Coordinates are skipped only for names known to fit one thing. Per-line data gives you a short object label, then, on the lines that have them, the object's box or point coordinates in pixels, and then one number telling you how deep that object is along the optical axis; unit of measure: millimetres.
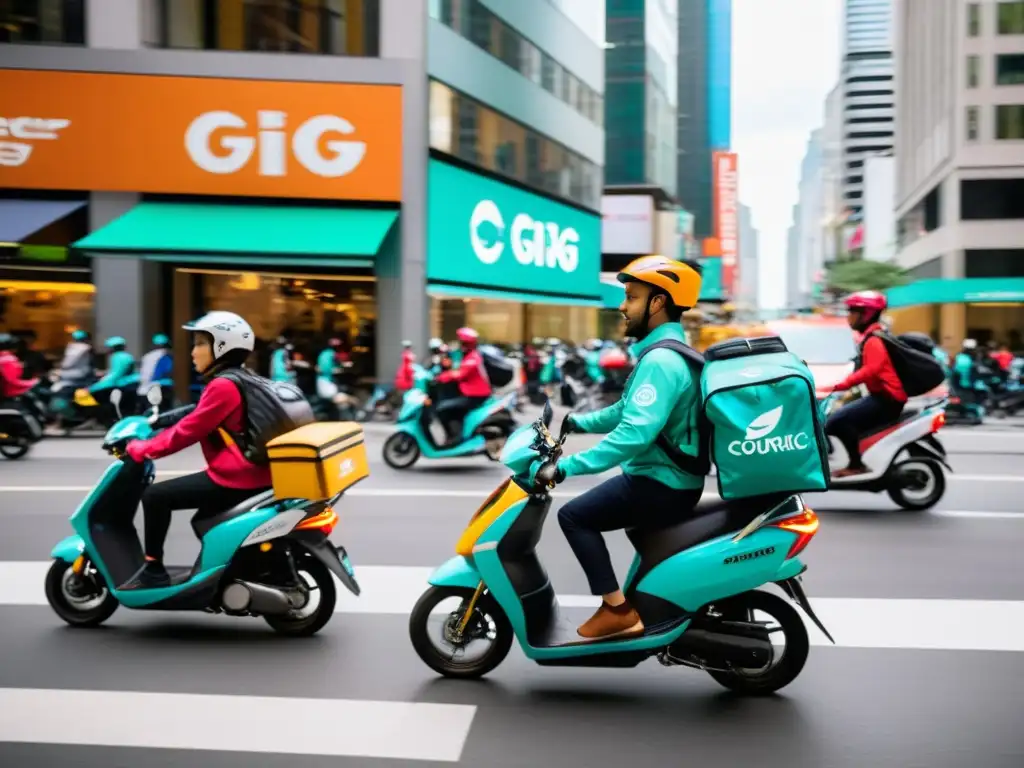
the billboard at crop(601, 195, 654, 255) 63125
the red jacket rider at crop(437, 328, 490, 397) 12742
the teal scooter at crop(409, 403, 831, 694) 4348
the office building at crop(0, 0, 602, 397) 22297
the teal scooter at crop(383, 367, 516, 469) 12727
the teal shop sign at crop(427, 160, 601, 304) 24750
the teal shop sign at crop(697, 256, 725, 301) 90500
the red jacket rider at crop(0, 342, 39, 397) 13672
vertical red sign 115000
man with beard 4312
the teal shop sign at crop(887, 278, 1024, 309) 52375
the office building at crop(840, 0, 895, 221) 162125
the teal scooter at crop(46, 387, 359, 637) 5332
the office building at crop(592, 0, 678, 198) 74562
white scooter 9445
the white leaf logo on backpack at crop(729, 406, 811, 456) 4215
